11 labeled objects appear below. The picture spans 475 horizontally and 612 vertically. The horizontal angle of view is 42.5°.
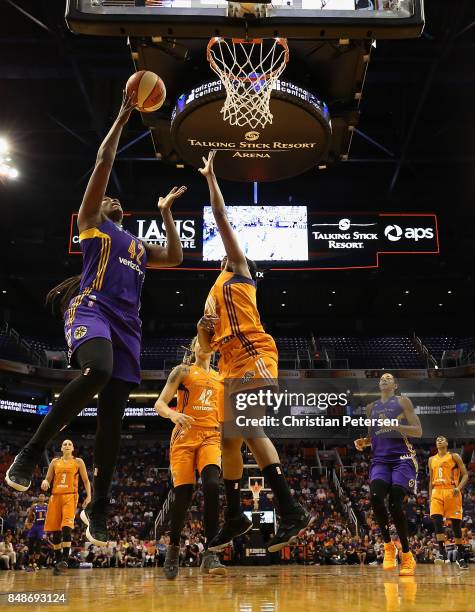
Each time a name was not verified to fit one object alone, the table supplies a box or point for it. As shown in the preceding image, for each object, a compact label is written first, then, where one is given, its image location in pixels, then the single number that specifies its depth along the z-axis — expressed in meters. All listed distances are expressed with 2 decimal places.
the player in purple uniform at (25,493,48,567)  15.83
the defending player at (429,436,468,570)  9.99
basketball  4.15
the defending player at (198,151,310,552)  4.16
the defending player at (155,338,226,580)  5.98
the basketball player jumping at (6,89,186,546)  3.36
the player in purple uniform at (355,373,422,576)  7.02
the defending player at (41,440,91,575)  9.57
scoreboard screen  16.44
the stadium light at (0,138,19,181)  16.06
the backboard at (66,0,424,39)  5.18
